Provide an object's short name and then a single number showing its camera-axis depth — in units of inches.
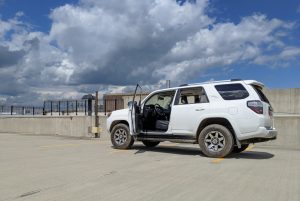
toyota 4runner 233.0
